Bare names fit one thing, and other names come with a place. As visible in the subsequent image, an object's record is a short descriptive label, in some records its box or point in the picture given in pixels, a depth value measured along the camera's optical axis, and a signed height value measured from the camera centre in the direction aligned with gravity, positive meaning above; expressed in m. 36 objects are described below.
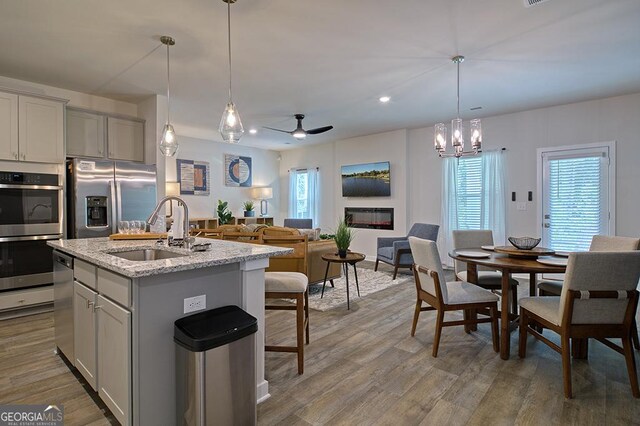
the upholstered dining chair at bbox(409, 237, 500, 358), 2.69 -0.71
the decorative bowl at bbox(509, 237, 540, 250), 3.07 -0.33
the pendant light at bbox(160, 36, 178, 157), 3.27 +0.67
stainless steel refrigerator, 3.89 +0.19
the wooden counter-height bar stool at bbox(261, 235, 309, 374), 2.40 -0.57
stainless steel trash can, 1.57 -0.78
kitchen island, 1.62 -0.54
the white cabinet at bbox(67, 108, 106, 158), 4.20 +1.00
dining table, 2.48 -0.43
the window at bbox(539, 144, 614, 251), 4.69 +0.19
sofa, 4.50 -0.72
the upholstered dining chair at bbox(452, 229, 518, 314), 3.38 -0.63
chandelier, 3.30 +0.76
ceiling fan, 5.12 +1.24
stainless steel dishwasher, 2.35 -0.68
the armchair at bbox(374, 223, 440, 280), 5.45 -0.65
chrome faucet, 2.31 -0.11
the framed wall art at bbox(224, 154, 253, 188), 7.78 +0.94
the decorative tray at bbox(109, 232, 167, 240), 2.78 -0.22
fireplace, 6.88 -0.17
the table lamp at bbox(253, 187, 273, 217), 8.02 +0.40
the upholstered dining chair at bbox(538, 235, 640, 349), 2.82 -0.36
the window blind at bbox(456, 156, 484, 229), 5.78 +0.29
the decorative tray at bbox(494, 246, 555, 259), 2.85 -0.39
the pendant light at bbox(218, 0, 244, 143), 2.67 +0.70
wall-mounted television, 6.80 +0.62
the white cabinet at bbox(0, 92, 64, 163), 3.52 +0.91
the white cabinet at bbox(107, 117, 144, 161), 4.51 +0.99
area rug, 4.12 -1.14
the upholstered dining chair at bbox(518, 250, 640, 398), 2.11 -0.61
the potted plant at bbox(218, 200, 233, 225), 7.31 -0.11
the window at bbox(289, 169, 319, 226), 8.20 +0.40
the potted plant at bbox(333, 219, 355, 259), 4.07 -0.37
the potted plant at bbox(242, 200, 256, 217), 7.96 +0.04
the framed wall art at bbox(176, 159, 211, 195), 7.00 +0.71
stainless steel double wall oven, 3.50 -0.16
